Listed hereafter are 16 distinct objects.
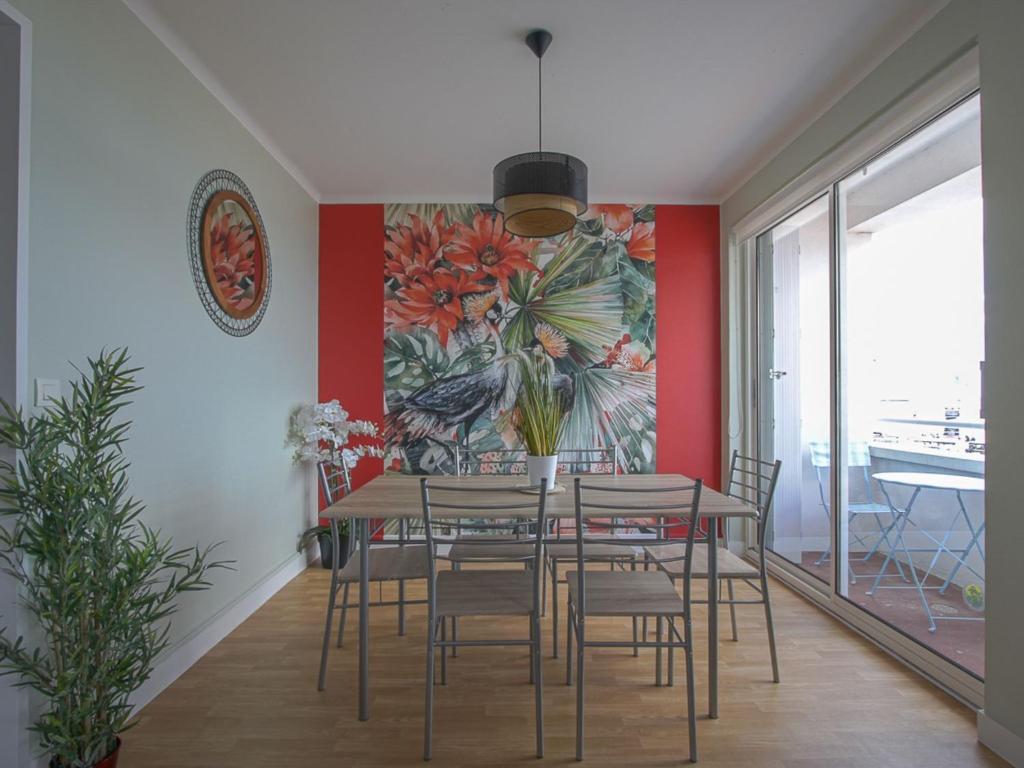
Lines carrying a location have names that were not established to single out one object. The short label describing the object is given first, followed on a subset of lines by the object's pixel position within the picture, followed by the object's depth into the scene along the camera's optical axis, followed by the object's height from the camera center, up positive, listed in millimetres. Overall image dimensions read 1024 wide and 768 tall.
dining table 2098 -429
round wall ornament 2684 +716
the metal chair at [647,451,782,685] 2359 -725
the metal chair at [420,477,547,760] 1939 -729
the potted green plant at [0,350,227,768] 1518 -501
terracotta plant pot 1636 -1052
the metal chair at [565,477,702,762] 1923 -715
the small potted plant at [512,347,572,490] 2475 -163
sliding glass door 2264 +25
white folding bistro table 2238 -524
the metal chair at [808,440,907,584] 2740 -520
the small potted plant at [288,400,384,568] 3760 -286
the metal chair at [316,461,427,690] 2371 -734
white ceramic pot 2479 -309
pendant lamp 2303 +832
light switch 1729 +10
